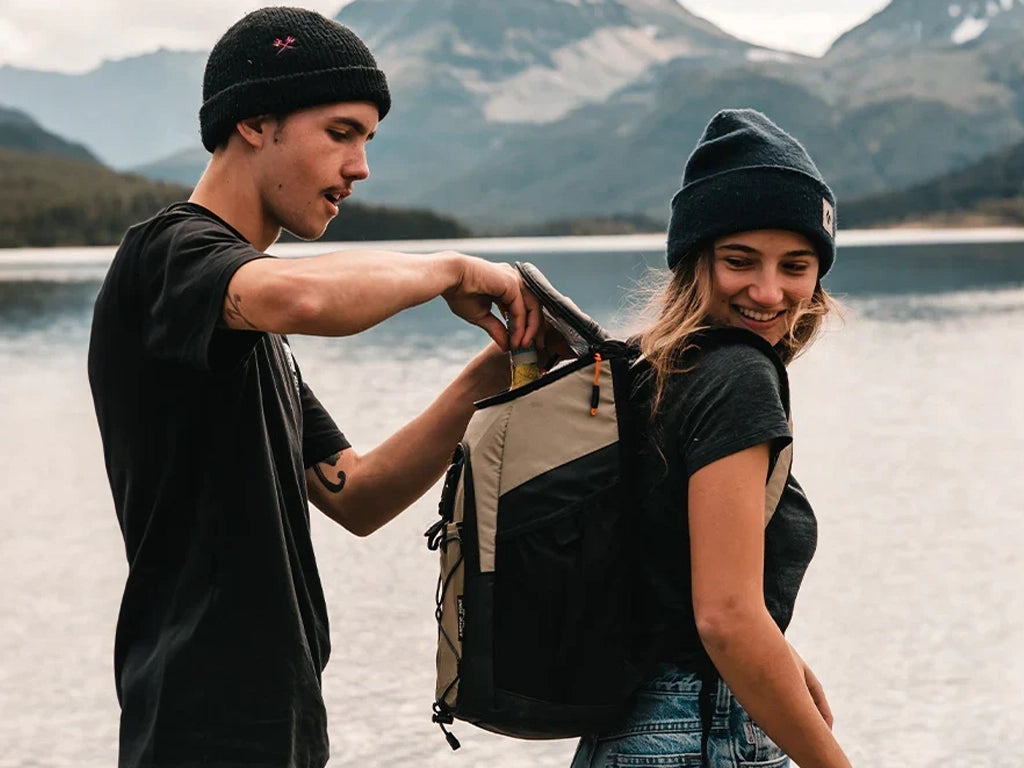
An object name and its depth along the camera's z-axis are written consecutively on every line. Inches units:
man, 102.5
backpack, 105.3
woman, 102.9
